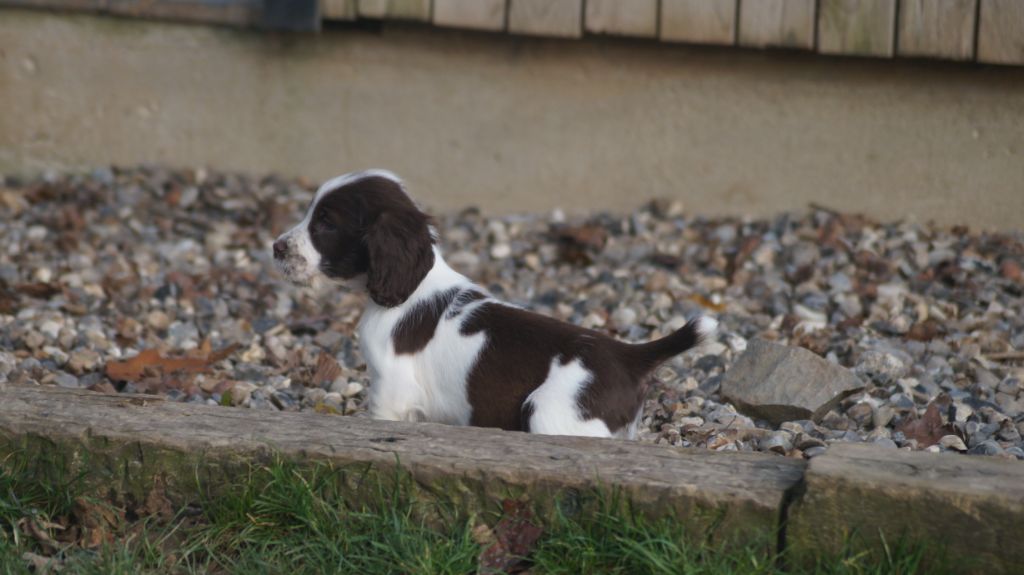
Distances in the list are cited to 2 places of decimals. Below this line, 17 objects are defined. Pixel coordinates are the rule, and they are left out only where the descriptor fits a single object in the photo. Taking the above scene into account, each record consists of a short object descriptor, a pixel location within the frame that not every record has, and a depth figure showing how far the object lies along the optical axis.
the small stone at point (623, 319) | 11.97
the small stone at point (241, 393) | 9.89
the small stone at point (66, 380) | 10.34
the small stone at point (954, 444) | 8.78
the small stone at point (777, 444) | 8.62
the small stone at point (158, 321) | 12.09
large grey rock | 9.48
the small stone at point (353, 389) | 10.33
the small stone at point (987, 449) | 8.57
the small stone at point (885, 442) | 8.70
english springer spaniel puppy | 7.79
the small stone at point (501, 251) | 13.96
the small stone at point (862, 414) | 9.47
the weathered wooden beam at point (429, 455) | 6.39
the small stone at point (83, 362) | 10.70
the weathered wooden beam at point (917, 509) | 5.98
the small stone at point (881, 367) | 10.40
